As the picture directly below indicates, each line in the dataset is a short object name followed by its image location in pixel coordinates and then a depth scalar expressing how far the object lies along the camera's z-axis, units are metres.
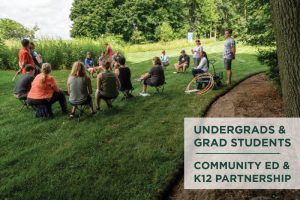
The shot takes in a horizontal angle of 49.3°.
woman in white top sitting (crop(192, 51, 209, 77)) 11.32
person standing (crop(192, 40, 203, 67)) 14.51
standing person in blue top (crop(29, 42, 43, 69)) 11.53
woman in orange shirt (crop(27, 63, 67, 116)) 7.89
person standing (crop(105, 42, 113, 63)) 18.52
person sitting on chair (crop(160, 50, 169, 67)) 17.13
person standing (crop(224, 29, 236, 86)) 10.61
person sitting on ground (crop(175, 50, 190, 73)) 15.02
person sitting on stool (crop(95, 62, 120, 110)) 8.22
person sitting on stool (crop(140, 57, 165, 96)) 9.98
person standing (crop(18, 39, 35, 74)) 9.71
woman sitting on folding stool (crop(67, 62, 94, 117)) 7.75
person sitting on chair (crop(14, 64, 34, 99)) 8.73
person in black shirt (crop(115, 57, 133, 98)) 9.44
